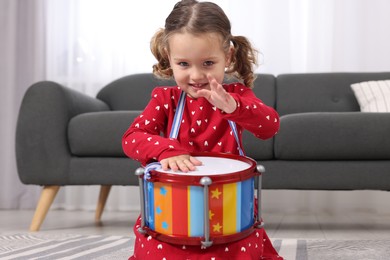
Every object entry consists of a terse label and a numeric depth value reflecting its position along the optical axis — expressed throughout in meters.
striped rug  2.32
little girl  1.90
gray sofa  2.78
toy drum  1.83
